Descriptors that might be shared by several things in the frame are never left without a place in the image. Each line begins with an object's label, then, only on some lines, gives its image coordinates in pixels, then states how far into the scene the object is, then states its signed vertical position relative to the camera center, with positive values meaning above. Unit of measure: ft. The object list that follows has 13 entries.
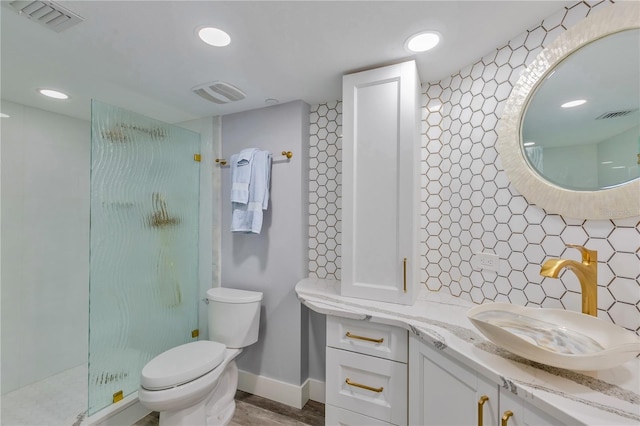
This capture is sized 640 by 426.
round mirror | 3.10 +1.28
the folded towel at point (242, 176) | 6.51 +1.01
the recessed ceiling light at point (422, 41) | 4.09 +2.76
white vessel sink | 2.40 -1.25
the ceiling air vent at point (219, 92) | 5.70 +2.76
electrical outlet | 4.42 -0.71
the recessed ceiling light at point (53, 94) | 6.18 +2.86
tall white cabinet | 4.63 +0.63
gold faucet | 3.14 -0.67
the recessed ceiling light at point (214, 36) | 4.02 +2.77
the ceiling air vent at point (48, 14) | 3.55 +2.78
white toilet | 4.79 -2.89
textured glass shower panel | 5.44 -0.65
